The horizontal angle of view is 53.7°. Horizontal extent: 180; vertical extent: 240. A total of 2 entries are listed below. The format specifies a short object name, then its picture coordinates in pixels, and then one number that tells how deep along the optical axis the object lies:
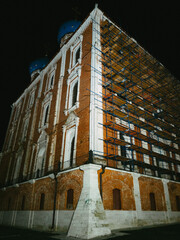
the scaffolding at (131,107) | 11.90
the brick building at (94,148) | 9.48
